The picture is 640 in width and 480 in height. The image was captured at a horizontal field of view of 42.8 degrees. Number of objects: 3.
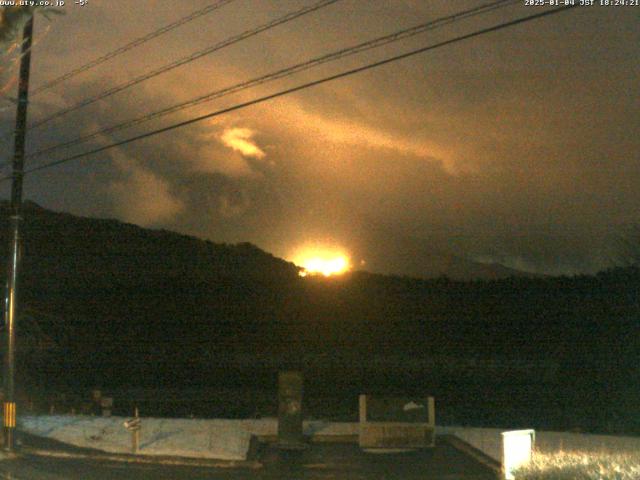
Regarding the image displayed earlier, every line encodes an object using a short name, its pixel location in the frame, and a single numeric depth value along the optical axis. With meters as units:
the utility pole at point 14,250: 19.47
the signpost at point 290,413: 22.80
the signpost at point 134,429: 19.73
